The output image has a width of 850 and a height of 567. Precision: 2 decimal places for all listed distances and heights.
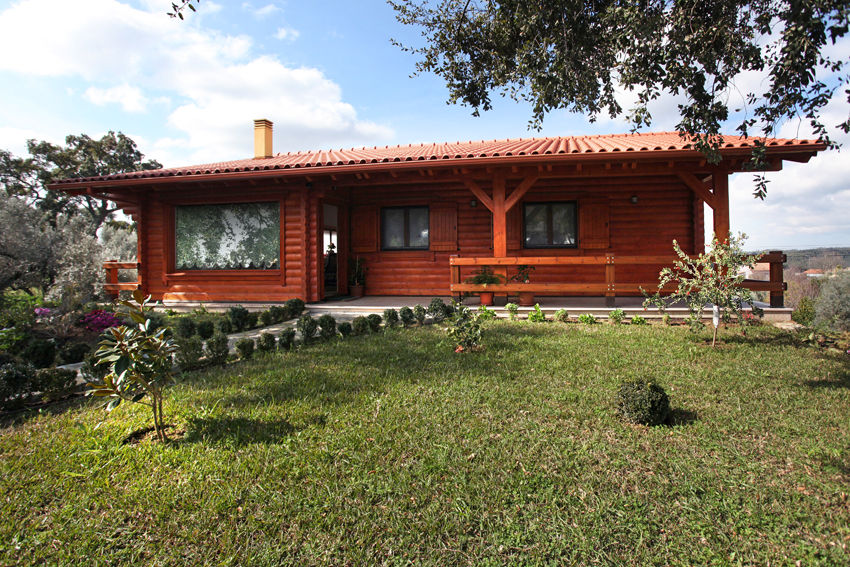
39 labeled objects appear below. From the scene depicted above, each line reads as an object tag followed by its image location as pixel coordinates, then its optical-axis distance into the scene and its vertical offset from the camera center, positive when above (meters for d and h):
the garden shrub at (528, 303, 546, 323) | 7.77 -0.61
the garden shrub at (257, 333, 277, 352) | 6.00 -0.77
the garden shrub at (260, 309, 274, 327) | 8.12 -0.61
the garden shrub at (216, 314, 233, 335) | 7.52 -0.69
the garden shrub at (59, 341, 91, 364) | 5.84 -0.84
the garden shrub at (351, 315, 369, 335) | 7.08 -0.67
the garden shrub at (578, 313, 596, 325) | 7.49 -0.64
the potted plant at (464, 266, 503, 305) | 8.62 +0.01
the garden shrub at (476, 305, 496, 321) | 7.86 -0.57
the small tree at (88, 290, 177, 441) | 3.12 -0.53
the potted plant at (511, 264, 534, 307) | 8.76 +0.03
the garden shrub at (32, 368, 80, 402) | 4.27 -0.90
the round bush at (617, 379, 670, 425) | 3.58 -0.98
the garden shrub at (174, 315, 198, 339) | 6.99 -0.67
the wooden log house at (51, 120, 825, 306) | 9.29 +1.45
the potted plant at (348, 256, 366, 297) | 11.19 +0.11
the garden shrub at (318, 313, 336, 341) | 6.77 -0.64
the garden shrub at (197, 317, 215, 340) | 7.02 -0.68
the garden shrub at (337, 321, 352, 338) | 6.84 -0.69
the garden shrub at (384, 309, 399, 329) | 7.57 -0.59
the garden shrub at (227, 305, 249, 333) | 7.69 -0.57
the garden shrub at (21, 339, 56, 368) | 5.41 -0.78
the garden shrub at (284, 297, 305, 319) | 8.91 -0.46
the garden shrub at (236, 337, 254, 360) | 5.70 -0.80
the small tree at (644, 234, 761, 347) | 5.98 -0.07
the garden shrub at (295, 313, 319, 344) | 6.47 -0.63
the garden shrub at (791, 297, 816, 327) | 7.20 -0.58
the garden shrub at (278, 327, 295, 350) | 6.11 -0.75
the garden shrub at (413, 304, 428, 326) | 7.85 -0.54
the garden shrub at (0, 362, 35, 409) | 4.04 -0.86
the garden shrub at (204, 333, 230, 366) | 5.51 -0.80
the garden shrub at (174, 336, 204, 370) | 5.22 -0.79
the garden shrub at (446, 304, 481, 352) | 5.71 -0.61
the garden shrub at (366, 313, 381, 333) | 7.27 -0.63
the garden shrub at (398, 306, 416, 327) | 7.68 -0.57
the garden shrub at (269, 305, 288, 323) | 8.31 -0.54
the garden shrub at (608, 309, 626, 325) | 7.49 -0.60
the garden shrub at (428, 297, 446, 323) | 7.88 -0.51
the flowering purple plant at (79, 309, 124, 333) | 7.06 -0.55
